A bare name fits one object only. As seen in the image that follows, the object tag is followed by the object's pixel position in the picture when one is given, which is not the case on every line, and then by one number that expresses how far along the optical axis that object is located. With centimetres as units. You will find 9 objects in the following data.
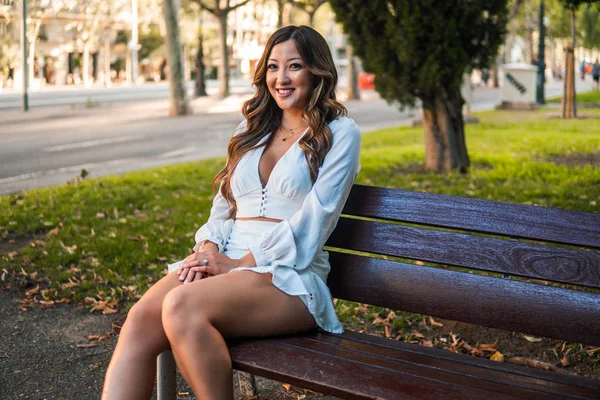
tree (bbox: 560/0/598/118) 1870
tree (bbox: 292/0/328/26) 3369
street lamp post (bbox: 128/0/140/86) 5259
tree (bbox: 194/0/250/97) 3169
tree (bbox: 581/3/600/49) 3866
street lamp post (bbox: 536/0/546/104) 2666
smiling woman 289
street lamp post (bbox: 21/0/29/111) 2517
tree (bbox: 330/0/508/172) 895
